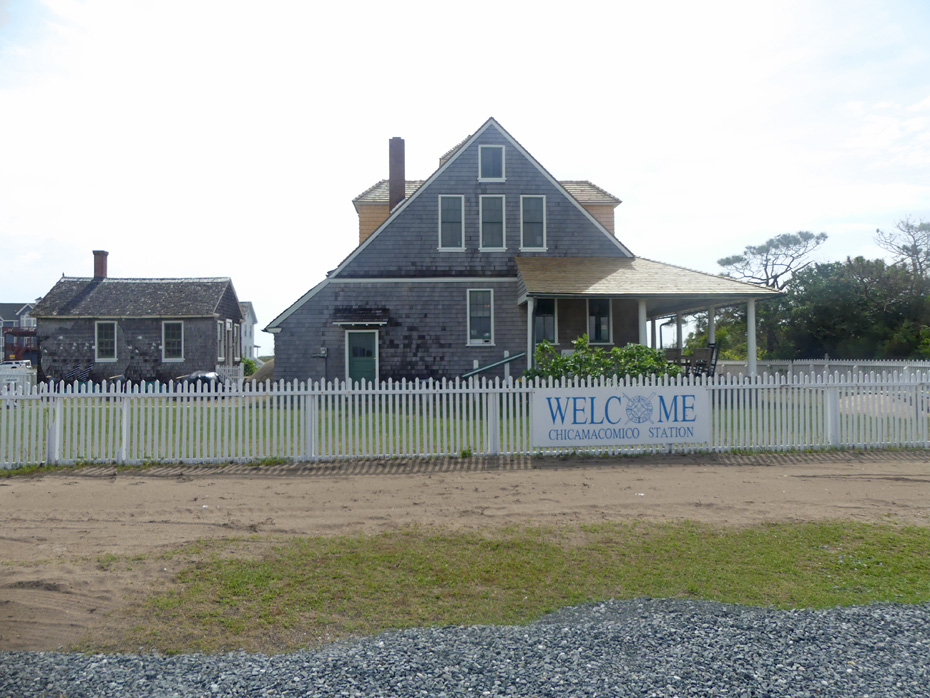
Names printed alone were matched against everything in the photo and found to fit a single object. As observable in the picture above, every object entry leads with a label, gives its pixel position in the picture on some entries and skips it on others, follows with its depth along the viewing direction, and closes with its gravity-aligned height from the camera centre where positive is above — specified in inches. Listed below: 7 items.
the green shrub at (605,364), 555.5 +0.2
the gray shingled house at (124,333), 1236.5 +67.6
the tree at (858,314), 1210.0 +84.2
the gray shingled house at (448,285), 847.7 +99.6
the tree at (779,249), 2121.1 +345.6
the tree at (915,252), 1421.0 +231.6
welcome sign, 445.7 -33.8
